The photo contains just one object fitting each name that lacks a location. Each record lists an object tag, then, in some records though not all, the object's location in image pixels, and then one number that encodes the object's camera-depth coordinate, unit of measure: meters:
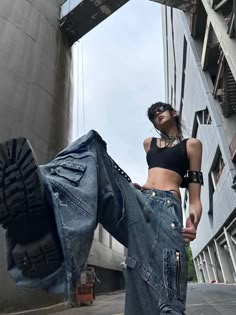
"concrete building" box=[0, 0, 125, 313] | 7.19
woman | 1.20
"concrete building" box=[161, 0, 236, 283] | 16.34
